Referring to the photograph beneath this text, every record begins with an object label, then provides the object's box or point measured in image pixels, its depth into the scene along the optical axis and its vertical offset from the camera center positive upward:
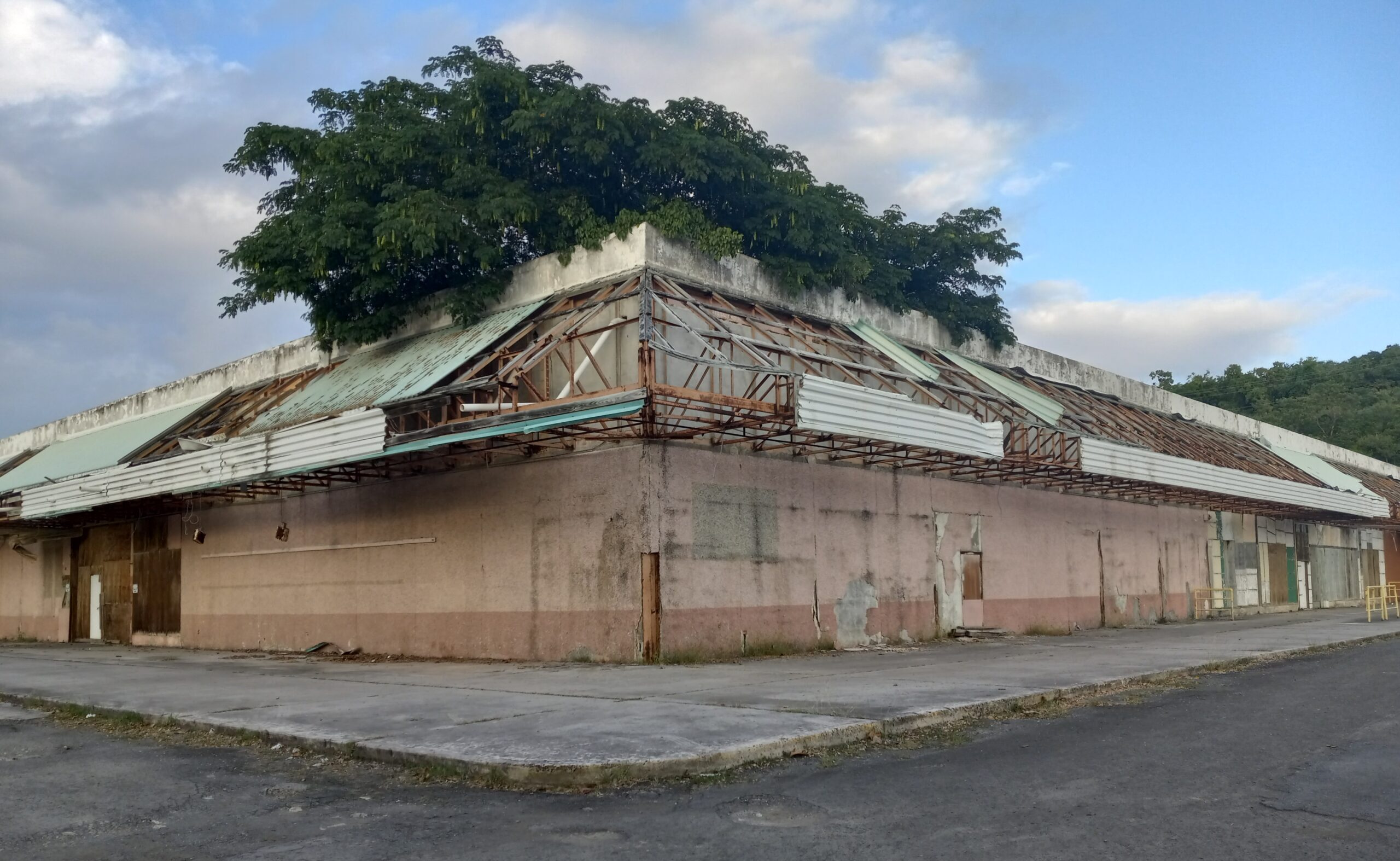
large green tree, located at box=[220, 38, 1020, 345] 19.98 +6.84
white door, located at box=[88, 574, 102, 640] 28.66 -1.82
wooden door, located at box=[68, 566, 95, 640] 29.20 -1.78
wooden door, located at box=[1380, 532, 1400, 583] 43.75 -1.80
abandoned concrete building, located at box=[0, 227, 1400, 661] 16.02 +0.79
